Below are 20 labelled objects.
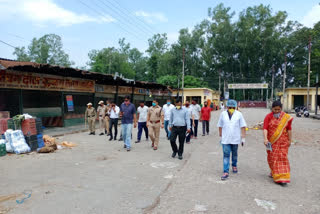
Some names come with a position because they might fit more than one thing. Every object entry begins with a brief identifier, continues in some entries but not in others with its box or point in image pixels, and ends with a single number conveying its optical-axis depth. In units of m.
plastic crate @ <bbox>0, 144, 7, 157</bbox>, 6.93
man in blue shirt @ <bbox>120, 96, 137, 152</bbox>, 7.75
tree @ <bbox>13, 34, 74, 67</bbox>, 66.38
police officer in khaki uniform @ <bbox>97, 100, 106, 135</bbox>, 11.36
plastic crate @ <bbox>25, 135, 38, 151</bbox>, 7.50
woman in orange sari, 4.49
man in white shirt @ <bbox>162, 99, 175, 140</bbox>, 9.76
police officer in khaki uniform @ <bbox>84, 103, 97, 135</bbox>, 11.20
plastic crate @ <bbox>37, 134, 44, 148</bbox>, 7.85
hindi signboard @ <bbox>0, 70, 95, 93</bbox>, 9.80
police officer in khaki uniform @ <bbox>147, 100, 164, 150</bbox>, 7.99
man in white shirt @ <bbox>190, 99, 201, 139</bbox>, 10.20
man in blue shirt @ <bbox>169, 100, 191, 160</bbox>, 6.55
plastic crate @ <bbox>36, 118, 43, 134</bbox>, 7.92
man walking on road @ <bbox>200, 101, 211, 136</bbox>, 11.16
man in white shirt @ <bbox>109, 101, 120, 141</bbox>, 9.72
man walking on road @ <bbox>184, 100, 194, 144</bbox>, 9.13
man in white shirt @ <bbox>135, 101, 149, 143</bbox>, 9.45
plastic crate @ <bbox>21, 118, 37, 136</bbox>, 7.54
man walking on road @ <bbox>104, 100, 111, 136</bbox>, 11.23
